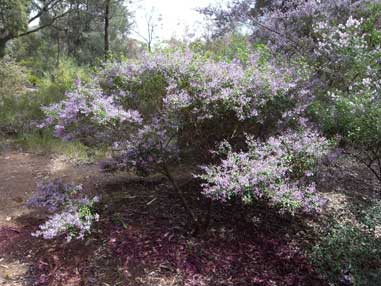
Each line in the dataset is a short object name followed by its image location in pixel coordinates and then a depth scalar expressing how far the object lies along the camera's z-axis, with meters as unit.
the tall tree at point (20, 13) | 10.29
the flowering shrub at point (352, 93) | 2.86
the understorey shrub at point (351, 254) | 2.54
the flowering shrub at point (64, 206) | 2.59
